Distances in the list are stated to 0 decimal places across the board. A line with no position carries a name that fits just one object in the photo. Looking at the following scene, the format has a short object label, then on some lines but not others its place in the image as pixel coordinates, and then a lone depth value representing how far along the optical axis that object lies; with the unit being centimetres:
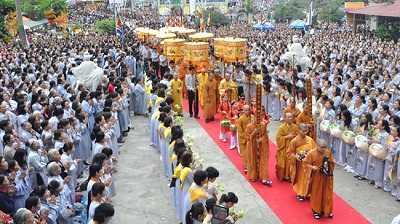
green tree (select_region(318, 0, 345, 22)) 3919
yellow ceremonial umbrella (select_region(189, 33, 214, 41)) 1742
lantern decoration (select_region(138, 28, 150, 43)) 2306
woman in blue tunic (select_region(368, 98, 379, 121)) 968
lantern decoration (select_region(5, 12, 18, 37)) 2525
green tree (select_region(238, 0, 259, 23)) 4441
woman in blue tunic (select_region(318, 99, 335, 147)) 980
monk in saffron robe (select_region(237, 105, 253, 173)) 924
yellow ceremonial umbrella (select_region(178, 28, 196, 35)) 2155
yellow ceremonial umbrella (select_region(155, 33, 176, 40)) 1888
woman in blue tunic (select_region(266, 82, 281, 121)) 1330
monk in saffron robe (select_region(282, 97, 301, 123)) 904
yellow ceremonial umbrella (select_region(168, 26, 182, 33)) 2133
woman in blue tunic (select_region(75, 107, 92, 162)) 938
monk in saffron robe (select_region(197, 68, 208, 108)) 1397
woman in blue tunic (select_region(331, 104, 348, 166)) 948
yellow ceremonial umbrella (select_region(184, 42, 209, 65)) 1459
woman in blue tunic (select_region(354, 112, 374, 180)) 875
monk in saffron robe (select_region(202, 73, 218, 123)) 1292
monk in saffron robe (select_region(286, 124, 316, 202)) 767
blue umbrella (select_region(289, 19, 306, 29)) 3388
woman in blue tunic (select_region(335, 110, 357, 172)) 916
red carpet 734
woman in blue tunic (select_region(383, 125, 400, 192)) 778
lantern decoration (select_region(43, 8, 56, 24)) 3475
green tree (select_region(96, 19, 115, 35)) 3911
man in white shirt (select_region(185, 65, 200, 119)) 1335
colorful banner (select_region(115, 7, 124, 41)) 2139
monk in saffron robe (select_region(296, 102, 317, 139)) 863
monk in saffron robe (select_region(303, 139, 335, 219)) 710
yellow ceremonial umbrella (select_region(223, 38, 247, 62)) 1369
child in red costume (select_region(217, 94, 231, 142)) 1145
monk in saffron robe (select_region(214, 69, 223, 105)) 1351
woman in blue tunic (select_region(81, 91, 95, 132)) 1048
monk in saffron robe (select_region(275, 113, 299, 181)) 838
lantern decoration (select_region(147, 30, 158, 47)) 2136
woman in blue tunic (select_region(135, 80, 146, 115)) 1407
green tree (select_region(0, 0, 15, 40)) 2450
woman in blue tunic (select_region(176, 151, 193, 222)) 657
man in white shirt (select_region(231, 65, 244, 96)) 1409
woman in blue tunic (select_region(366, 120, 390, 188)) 824
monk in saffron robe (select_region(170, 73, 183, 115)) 1312
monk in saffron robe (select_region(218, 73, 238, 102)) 1242
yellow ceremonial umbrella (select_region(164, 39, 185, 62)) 1588
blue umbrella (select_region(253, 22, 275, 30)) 3372
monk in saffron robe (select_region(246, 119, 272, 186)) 844
